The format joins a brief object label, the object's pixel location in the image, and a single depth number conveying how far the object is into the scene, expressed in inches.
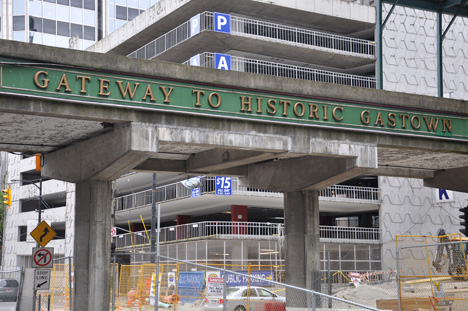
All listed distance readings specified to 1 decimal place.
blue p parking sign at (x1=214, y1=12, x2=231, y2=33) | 2039.9
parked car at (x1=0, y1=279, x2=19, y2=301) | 1153.5
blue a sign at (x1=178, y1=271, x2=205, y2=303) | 1229.0
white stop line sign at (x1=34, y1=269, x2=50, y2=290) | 896.9
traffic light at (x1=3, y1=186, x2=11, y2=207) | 1893.5
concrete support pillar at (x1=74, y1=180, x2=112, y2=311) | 822.5
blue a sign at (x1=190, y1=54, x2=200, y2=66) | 2043.6
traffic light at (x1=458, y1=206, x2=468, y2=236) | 969.4
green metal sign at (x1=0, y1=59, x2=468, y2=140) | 719.7
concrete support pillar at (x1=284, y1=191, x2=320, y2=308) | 979.3
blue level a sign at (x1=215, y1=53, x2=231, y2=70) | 2042.3
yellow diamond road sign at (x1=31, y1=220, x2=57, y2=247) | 949.2
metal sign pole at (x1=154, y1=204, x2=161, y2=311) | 855.7
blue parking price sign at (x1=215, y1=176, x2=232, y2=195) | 1974.7
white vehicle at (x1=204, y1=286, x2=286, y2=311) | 1065.9
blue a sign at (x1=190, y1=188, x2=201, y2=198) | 2008.9
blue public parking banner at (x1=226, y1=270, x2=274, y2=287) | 1472.7
